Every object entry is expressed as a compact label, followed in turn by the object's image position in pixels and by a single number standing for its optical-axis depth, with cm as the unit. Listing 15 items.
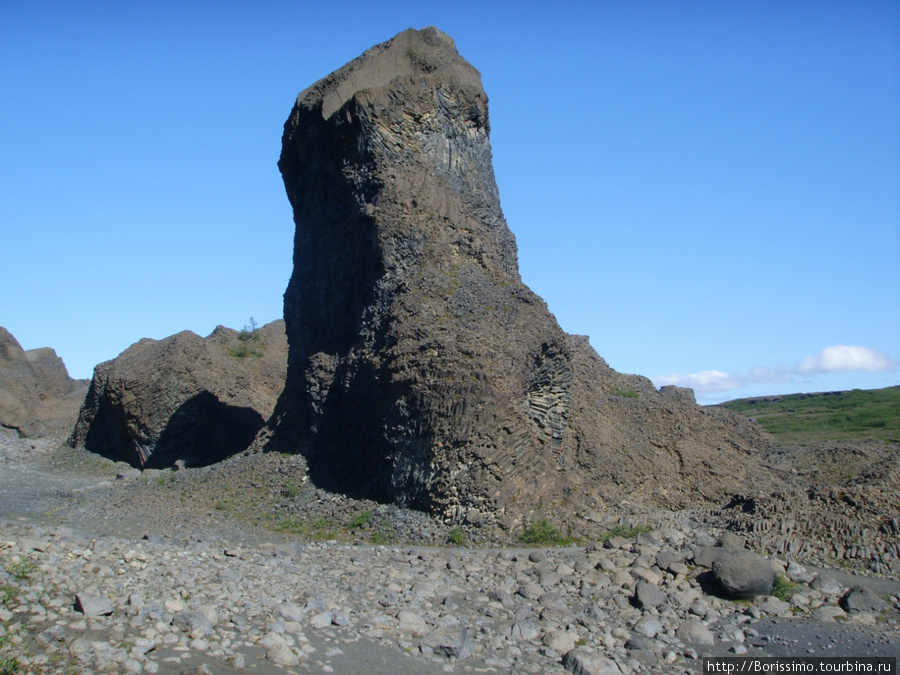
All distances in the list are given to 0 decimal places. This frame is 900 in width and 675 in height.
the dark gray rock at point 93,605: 1009
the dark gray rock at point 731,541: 1531
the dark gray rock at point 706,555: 1389
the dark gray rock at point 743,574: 1280
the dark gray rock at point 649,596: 1240
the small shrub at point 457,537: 1577
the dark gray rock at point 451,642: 1052
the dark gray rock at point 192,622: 1011
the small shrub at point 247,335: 3942
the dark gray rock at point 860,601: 1270
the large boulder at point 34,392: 3588
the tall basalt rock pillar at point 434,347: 1702
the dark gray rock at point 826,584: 1332
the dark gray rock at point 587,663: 1025
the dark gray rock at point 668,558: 1401
